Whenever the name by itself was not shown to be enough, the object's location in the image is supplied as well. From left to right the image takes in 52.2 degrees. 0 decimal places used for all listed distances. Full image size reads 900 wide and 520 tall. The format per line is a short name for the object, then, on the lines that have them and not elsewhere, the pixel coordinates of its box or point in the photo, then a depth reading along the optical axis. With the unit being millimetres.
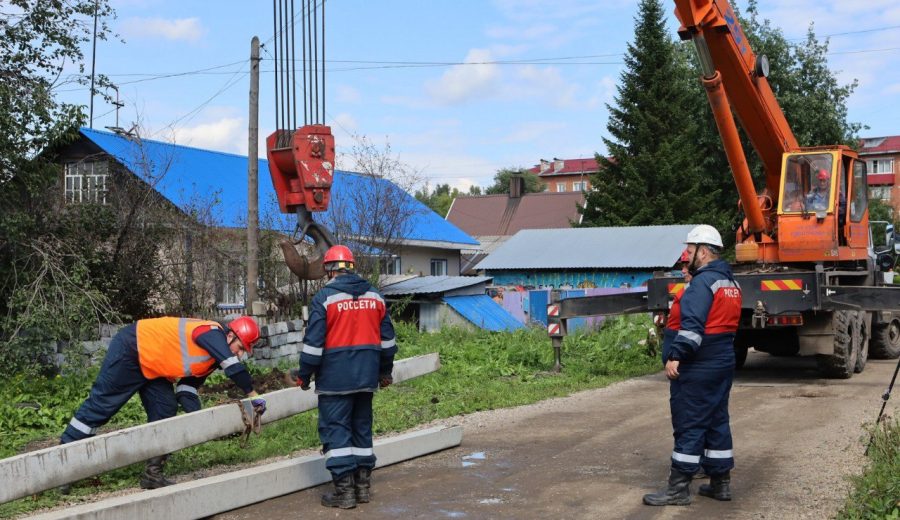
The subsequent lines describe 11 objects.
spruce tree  39844
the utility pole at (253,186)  16688
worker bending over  7105
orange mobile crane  12734
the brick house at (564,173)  107125
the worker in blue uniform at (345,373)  6723
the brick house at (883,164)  96562
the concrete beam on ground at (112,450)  6059
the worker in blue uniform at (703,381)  6594
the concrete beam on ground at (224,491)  5820
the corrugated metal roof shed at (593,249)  30203
